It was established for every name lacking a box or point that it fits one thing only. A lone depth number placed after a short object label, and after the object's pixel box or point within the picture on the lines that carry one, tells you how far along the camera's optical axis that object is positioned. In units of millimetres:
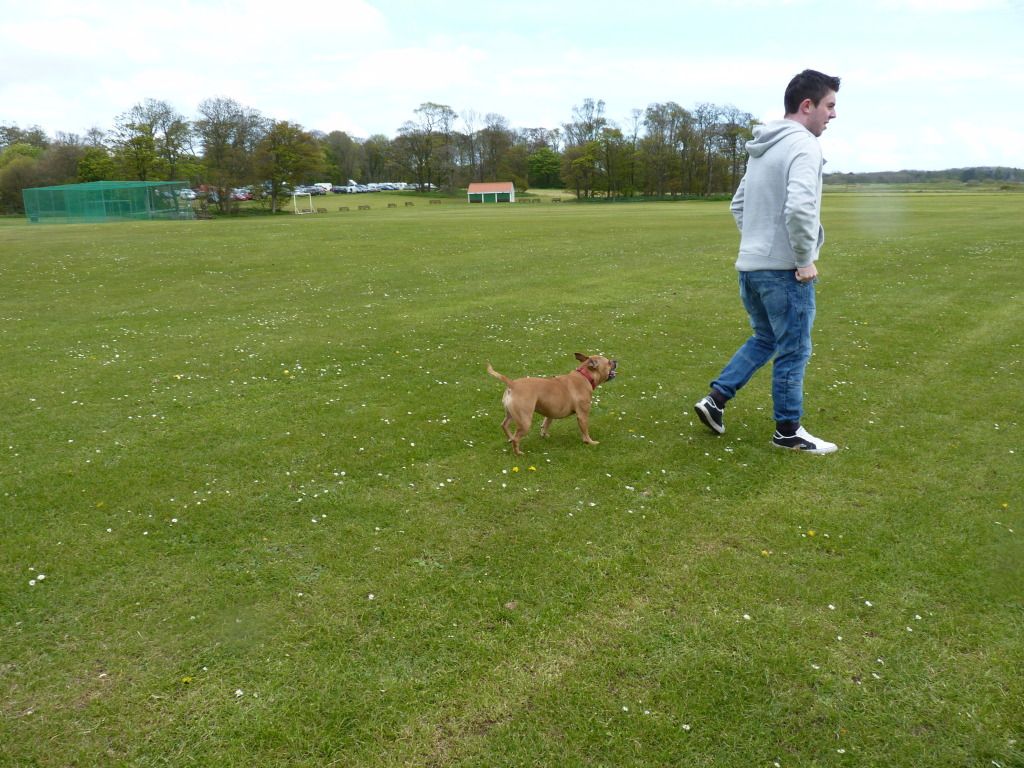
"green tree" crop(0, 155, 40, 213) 77069
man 6082
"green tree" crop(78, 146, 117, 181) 82562
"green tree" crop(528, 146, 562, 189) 130500
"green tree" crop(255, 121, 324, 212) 82062
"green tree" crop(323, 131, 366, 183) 134750
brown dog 6672
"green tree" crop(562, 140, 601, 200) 110312
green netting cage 56500
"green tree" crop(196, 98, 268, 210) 81562
